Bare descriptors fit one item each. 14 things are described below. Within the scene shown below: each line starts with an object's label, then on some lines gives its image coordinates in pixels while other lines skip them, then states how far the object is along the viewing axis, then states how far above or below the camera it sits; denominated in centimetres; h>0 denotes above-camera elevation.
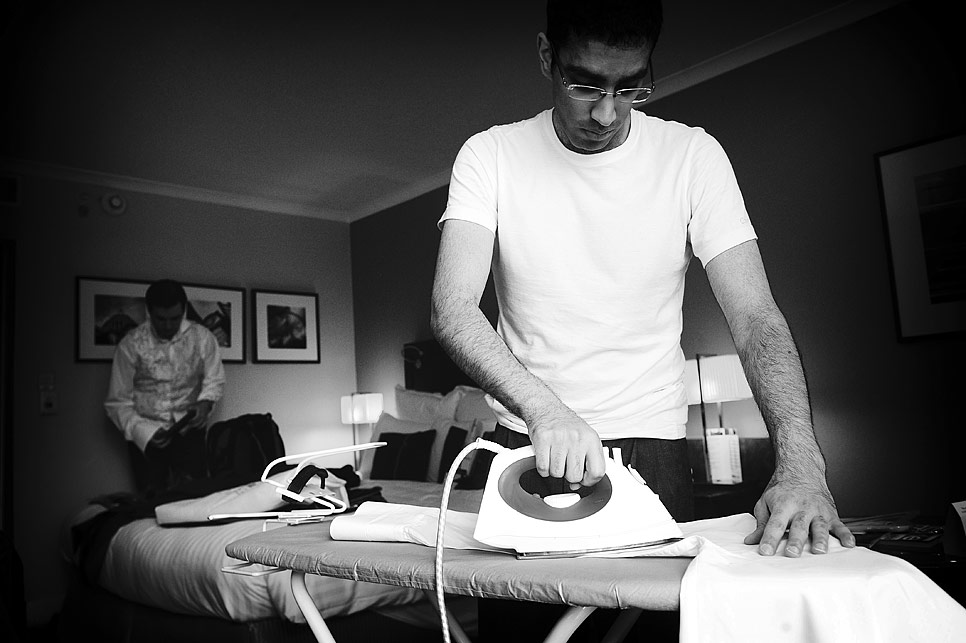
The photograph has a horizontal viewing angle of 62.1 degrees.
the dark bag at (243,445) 473 -29
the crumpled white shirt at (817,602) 58 -18
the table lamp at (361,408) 553 -13
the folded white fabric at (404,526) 94 -17
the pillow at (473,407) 421 -12
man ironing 114 +21
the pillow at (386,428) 462 -23
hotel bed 245 -64
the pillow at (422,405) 455 -11
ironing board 65 -18
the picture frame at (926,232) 292 +47
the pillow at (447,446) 409 -32
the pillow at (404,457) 421 -37
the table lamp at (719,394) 321 -9
